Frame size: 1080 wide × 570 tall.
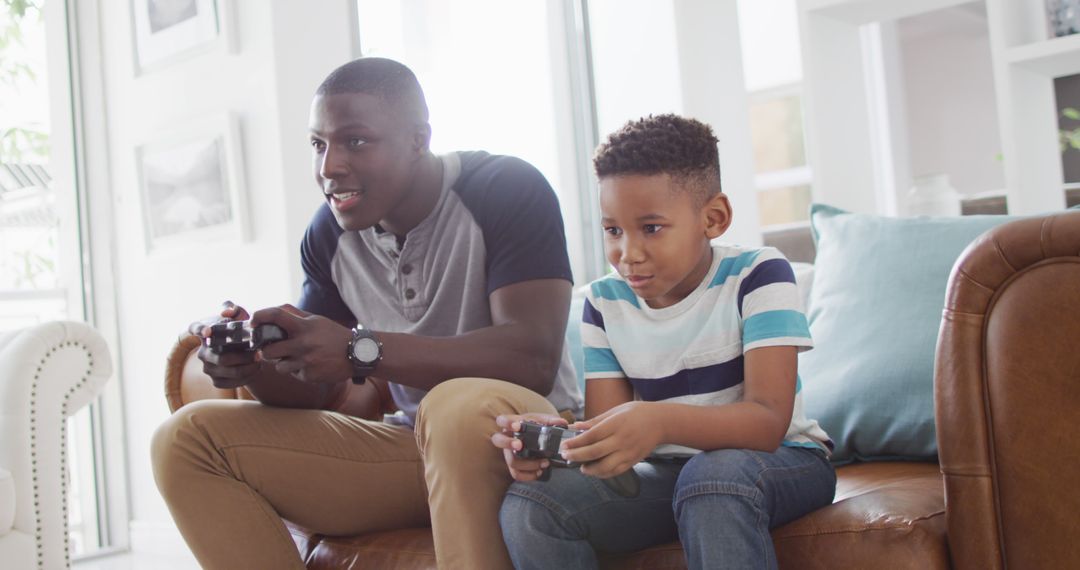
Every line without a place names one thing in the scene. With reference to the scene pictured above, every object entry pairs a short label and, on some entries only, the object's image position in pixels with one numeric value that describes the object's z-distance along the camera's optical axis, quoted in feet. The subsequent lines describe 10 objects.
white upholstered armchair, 6.76
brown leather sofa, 3.80
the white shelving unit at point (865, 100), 8.02
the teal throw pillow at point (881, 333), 5.44
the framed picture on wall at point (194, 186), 10.50
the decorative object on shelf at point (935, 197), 8.54
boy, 3.78
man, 4.45
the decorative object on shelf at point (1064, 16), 7.93
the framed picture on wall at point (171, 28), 10.79
